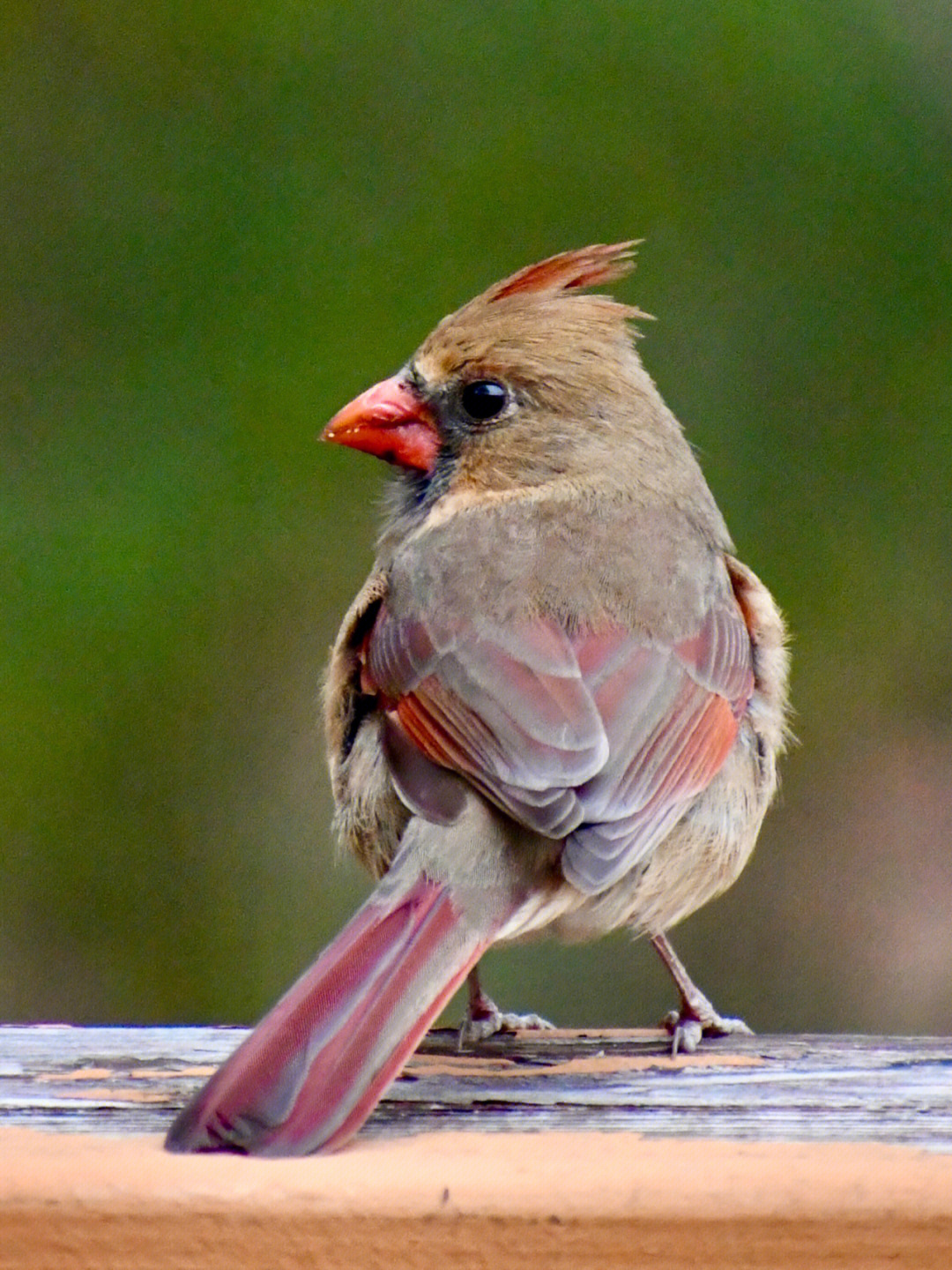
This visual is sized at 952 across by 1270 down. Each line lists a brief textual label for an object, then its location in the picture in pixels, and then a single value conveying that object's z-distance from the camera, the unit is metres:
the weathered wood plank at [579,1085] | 4.14
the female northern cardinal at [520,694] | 4.23
